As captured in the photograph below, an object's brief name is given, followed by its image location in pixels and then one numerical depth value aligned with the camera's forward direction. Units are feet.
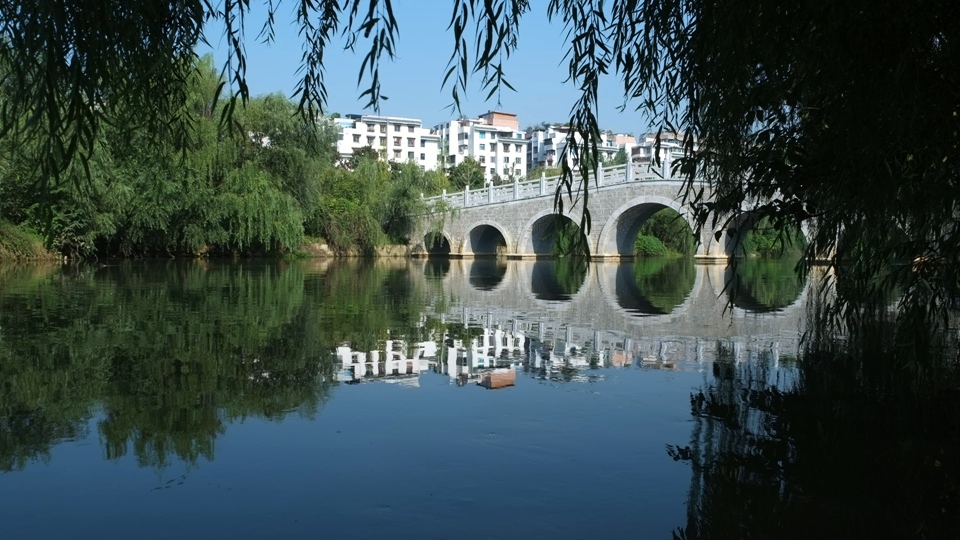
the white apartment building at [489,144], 273.75
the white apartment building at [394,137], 251.80
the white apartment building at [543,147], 287.48
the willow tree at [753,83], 6.98
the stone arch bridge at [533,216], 99.19
